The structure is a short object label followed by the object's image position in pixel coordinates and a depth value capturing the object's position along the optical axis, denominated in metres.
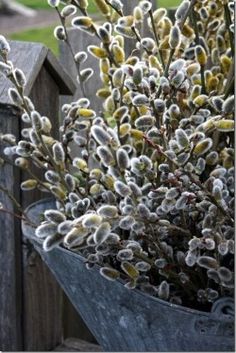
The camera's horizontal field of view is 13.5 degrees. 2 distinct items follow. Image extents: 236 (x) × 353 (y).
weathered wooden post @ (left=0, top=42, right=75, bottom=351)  1.34
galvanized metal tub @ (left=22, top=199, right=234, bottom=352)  1.02
